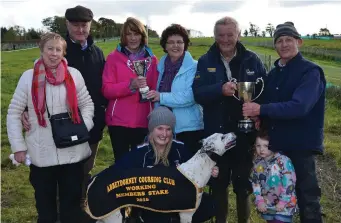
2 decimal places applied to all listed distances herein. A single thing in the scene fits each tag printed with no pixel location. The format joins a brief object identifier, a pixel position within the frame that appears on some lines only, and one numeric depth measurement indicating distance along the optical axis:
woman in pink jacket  4.70
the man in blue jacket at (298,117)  3.83
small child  3.95
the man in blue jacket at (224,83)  4.26
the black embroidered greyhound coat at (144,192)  3.90
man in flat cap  4.70
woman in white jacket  4.00
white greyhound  3.89
